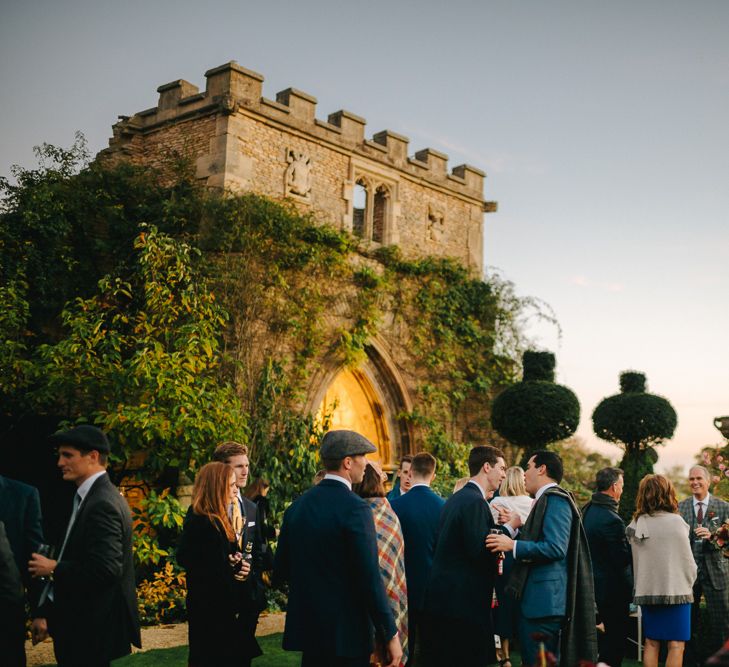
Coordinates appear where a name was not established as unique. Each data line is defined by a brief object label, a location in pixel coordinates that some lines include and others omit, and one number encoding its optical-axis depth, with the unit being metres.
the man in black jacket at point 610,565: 5.93
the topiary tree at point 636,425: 12.48
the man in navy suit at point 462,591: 4.61
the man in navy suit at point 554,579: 4.54
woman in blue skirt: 5.77
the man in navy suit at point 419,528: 5.48
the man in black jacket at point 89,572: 3.72
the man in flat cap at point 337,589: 3.78
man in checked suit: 6.65
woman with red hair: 4.64
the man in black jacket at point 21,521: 4.10
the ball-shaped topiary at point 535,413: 13.27
